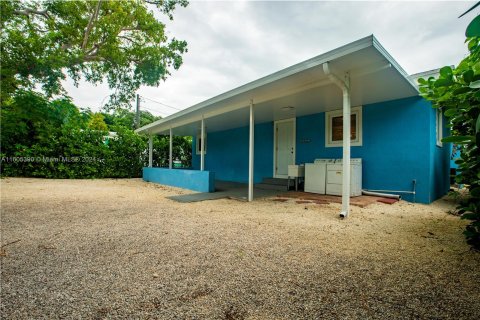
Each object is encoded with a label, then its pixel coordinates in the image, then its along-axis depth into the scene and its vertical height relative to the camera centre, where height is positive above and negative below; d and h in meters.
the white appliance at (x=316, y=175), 5.79 -0.32
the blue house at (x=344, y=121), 3.71 +1.21
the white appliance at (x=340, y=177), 5.30 -0.34
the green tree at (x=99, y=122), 25.30 +4.64
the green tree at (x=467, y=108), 1.02 +0.37
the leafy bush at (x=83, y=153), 8.60 +0.35
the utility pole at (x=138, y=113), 21.00 +4.63
